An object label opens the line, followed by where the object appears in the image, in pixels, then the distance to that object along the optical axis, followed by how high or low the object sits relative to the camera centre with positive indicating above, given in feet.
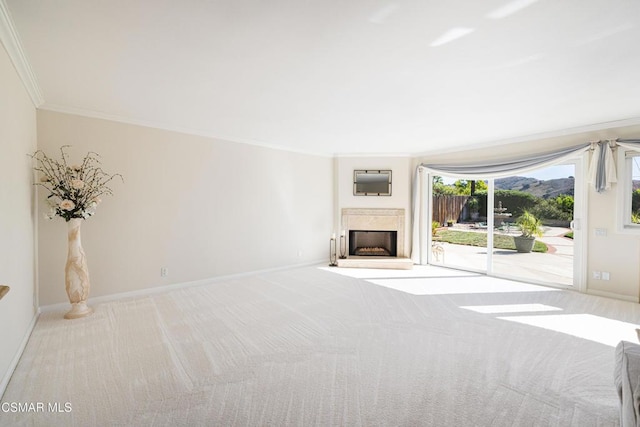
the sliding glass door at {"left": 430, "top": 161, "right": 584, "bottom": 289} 14.94 -0.97
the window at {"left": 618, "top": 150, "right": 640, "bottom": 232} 12.97 +0.85
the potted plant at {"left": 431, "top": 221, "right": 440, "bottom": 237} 20.49 -1.33
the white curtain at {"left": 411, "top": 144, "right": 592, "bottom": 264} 14.58 +2.24
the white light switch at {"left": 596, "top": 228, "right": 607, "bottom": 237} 13.52 -1.08
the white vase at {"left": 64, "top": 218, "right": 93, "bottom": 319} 10.48 -2.46
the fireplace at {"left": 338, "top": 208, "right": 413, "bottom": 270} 20.70 -1.88
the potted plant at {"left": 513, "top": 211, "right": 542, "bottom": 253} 16.20 -1.27
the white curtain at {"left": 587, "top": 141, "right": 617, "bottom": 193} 13.08 +1.88
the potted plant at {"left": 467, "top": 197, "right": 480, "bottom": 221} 18.34 +0.08
